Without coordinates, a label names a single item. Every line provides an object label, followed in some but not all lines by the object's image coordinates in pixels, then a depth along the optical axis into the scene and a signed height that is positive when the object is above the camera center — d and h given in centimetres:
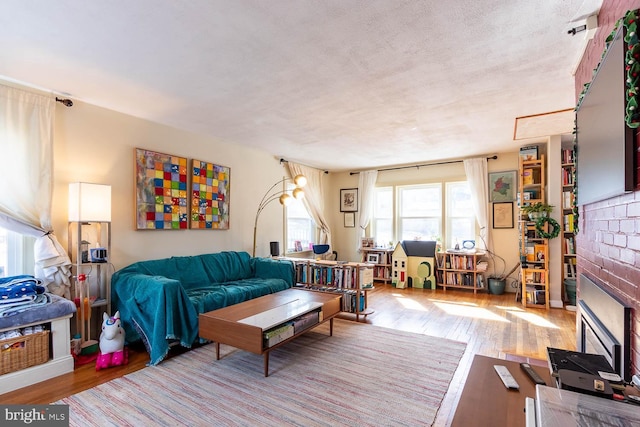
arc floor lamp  412 +35
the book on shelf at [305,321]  264 -96
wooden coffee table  235 -89
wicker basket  219 -103
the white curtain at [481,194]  537 +40
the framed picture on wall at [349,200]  688 +37
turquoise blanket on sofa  264 -84
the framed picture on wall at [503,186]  520 +53
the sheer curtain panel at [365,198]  660 +40
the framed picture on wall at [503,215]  527 +2
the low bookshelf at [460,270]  532 -99
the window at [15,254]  267 -34
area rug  189 -128
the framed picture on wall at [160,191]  347 +31
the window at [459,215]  570 +2
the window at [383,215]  652 +2
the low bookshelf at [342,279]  388 -86
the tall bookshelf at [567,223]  444 -10
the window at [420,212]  602 +8
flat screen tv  114 +38
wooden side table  106 -72
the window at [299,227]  593 -24
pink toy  256 -114
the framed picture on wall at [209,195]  404 +29
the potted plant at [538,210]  436 +9
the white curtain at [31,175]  257 +36
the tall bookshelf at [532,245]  443 -43
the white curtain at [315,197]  614 +41
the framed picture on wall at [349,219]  693 -7
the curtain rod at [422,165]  534 +103
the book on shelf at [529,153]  468 +99
